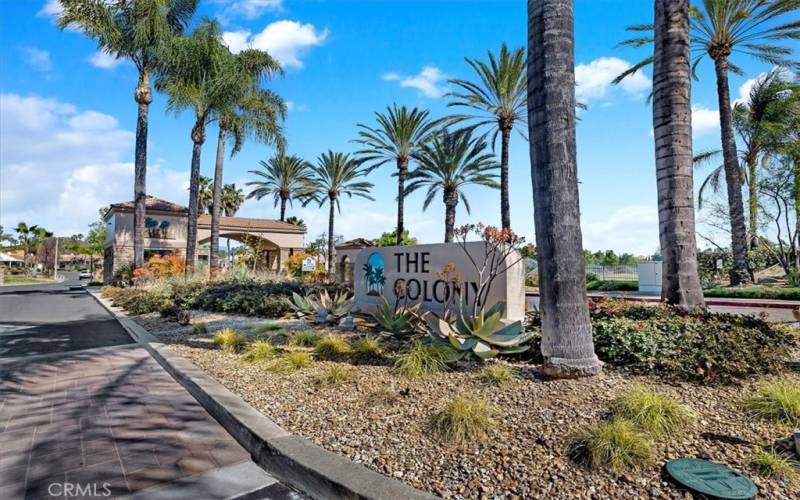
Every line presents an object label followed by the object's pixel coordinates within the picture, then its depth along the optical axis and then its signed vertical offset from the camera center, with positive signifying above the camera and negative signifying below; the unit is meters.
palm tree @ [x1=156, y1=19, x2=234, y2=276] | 22.14 +10.42
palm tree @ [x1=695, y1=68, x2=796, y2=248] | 23.41 +8.51
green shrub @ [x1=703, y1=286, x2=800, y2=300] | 15.14 -0.68
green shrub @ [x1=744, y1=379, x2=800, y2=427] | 3.26 -1.01
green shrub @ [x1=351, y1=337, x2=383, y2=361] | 5.94 -1.01
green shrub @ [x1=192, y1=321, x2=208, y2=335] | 8.56 -0.99
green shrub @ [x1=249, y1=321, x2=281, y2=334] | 8.45 -0.98
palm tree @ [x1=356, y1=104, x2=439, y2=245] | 27.61 +9.09
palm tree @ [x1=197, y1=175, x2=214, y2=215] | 46.34 +9.16
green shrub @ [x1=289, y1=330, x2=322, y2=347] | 7.03 -1.00
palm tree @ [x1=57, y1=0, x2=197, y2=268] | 21.25 +12.61
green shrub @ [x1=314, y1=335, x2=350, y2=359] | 6.17 -1.02
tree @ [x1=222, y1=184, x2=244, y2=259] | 49.91 +9.18
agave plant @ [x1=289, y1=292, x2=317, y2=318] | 10.48 -0.68
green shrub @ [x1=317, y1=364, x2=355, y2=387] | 4.75 -1.10
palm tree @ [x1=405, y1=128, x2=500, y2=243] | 25.87 +6.80
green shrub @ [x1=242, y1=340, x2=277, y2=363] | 6.04 -1.06
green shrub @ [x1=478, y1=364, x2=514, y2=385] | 4.38 -1.02
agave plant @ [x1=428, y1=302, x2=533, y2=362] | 5.30 -0.77
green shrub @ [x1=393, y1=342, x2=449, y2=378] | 4.86 -0.98
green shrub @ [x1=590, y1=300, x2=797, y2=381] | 4.29 -0.76
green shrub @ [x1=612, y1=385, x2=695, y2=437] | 3.16 -1.04
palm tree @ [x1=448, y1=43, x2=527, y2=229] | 21.36 +9.29
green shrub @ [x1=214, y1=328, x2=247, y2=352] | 6.89 -1.01
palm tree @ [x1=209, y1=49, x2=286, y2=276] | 23.12 +9.12
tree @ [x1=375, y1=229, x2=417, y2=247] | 45.38 +4.12
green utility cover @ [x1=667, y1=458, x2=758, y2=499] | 2.44 -1.21
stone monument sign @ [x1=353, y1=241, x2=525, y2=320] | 7.06 +0.01
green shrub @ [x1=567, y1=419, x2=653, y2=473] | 2.76 -1.13
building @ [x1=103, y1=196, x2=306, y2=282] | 32.06 +3.71
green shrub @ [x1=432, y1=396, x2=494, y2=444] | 3.23 -1.12
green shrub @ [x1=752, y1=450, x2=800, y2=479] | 2.63 -1.18
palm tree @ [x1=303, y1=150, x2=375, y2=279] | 36.16 +8.56
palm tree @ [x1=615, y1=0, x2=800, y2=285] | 17.72 +9.66
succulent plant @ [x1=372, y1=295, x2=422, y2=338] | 6.88 -0.70
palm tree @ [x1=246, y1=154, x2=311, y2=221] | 39.50 +9.28
